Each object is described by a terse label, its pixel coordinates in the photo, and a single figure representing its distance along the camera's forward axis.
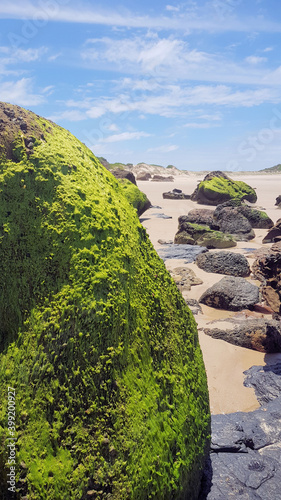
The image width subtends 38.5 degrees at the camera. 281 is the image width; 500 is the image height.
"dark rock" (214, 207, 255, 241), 12.42
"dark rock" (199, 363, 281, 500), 2.34
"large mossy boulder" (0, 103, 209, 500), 1.81
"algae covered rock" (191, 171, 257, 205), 20.56
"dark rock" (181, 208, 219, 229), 12.78
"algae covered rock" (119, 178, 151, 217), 14.52
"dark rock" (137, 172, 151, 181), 43.31
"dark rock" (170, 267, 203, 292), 7.40
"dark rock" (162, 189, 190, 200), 23.84
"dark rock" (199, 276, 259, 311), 6.39
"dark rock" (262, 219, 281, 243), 11.38
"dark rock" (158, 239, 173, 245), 11.42
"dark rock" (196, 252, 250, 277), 8.24
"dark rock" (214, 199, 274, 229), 14.18
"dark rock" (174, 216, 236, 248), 10.96
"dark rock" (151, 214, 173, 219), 15.91
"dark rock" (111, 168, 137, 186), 17.58
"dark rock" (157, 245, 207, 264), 9.61
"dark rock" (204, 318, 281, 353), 4.98
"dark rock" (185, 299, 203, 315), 6.24
